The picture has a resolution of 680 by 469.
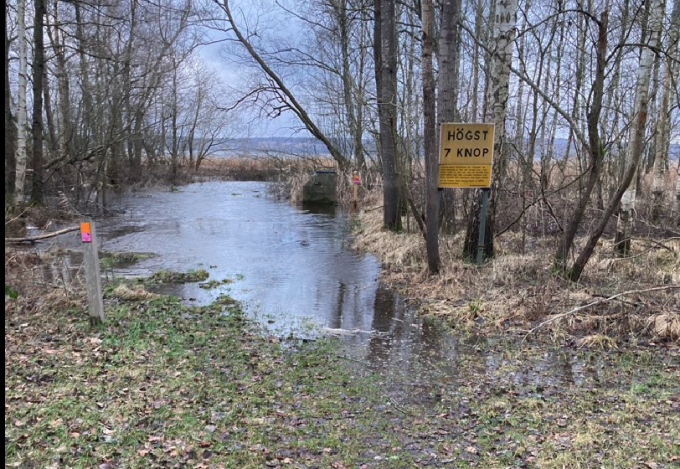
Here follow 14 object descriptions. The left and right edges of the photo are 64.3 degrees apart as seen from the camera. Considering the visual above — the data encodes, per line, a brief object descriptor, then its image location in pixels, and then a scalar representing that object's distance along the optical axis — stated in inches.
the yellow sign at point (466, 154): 299.4
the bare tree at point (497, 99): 292.7
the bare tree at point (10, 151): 601.0
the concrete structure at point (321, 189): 798.6
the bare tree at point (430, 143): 284.4
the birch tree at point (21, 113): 463.5
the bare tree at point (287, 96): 816.9
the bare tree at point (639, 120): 239.5
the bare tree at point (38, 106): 558.3
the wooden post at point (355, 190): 704.4
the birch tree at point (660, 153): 408.8
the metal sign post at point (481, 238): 315.9
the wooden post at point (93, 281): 220.8
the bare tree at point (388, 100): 444.5
